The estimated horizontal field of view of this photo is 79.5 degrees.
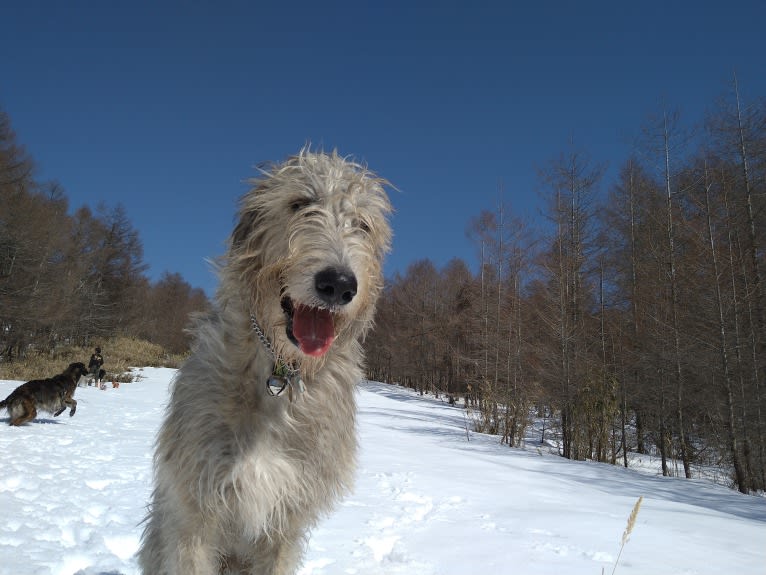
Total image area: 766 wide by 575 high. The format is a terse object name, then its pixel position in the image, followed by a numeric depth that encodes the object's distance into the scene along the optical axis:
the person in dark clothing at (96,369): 17.30
